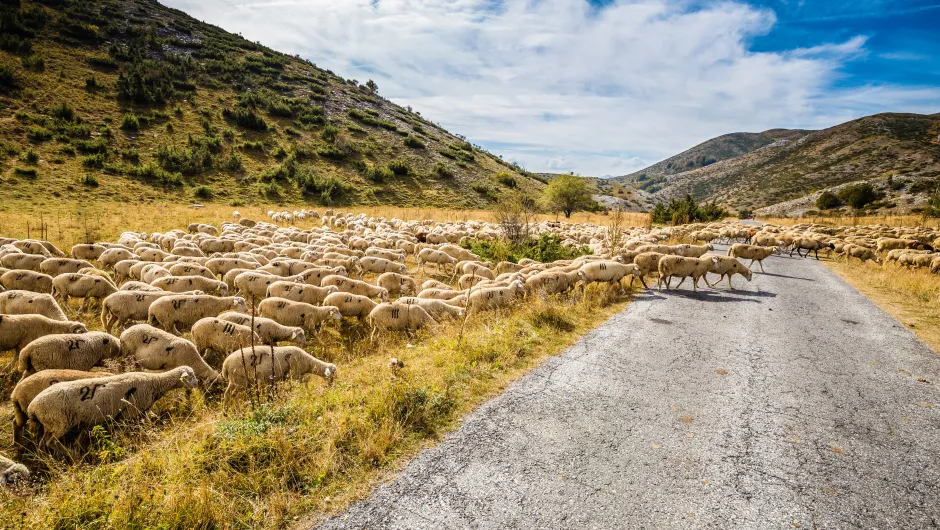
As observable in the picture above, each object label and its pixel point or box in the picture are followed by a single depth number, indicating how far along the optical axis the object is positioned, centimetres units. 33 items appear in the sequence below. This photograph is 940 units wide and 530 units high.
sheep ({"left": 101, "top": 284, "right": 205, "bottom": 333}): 920
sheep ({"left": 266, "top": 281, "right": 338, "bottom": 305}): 1127
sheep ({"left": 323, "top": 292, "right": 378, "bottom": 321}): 1080
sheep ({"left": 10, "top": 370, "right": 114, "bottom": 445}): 538
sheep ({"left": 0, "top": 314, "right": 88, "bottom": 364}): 711
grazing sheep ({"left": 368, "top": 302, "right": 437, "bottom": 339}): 1002
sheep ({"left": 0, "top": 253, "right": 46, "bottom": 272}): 1211
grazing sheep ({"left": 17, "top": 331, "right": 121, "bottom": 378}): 645
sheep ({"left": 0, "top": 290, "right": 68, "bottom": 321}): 829
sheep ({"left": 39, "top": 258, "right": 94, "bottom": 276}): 1184
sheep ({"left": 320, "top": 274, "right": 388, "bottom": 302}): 1262
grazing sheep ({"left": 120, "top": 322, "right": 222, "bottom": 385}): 710
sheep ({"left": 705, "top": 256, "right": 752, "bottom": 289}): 1541
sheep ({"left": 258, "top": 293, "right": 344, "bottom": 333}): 994
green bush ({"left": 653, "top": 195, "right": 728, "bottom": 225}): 4166
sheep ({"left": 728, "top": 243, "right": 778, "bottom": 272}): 1956
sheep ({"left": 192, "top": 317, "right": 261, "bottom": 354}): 809
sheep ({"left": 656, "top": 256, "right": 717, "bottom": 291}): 1457
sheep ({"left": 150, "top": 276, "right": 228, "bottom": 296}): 1102
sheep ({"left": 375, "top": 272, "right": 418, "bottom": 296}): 1378
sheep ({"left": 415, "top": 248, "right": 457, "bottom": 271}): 1831
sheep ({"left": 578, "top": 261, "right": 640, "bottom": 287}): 1365
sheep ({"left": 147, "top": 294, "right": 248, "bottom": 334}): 895
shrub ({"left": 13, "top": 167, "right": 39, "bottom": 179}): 3372
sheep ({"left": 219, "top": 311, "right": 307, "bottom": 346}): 850
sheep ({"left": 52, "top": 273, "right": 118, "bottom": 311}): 1016
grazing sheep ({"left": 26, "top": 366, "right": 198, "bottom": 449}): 514
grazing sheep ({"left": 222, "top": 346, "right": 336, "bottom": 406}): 682
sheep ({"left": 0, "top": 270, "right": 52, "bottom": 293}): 1038
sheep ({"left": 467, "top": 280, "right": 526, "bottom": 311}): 1138
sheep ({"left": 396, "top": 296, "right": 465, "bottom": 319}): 1053
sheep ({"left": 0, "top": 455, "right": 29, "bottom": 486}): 421
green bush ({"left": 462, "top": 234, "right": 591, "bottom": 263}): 1914
